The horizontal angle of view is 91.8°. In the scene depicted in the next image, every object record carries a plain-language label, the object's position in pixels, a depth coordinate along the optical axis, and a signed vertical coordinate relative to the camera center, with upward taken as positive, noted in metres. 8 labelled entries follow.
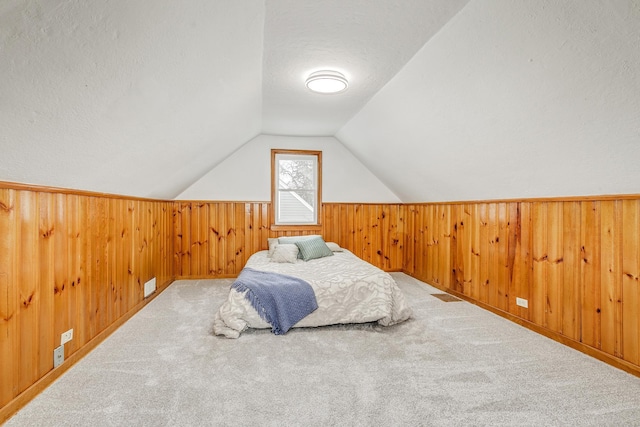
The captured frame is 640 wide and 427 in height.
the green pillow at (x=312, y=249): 3.69 -0.41
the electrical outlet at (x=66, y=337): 1.91 -0.76
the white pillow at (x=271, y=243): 3.81 -0.37
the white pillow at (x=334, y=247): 4.11 -0.43
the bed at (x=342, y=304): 2.51 -0.76
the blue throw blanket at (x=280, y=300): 2.49 -0.69
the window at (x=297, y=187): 4.60 +0.43
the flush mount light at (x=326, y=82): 2.39 +1.06
